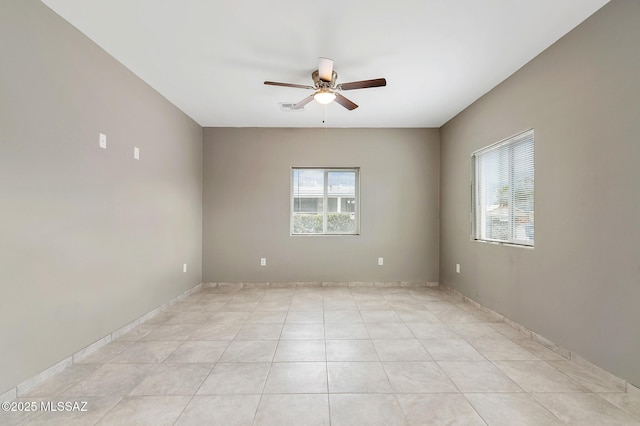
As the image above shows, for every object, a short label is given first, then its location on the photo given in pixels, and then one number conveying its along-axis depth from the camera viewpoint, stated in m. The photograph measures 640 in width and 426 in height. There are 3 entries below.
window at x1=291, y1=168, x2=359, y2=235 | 5.12
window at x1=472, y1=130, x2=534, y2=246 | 3.00
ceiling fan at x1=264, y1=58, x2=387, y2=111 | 2.61
